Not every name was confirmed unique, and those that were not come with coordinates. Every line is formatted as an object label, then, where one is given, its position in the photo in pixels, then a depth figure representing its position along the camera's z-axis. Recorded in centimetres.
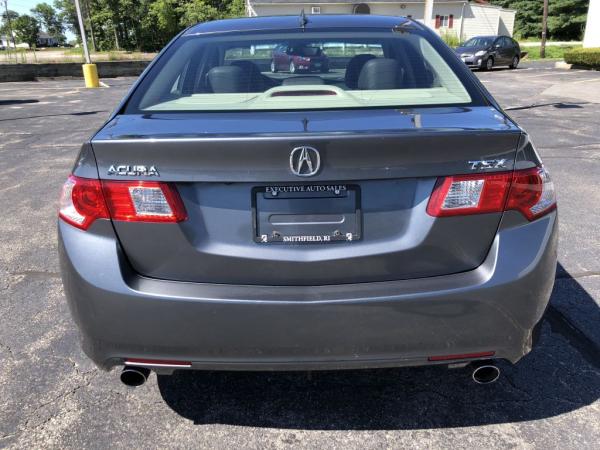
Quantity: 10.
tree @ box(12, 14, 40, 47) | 10600
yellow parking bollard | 1966
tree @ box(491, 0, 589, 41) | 5034
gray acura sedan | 181
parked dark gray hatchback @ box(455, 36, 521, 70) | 2361
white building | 4328
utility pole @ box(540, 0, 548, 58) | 3242
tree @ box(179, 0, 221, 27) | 5341
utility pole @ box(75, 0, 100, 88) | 1964
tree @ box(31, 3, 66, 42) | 12406
